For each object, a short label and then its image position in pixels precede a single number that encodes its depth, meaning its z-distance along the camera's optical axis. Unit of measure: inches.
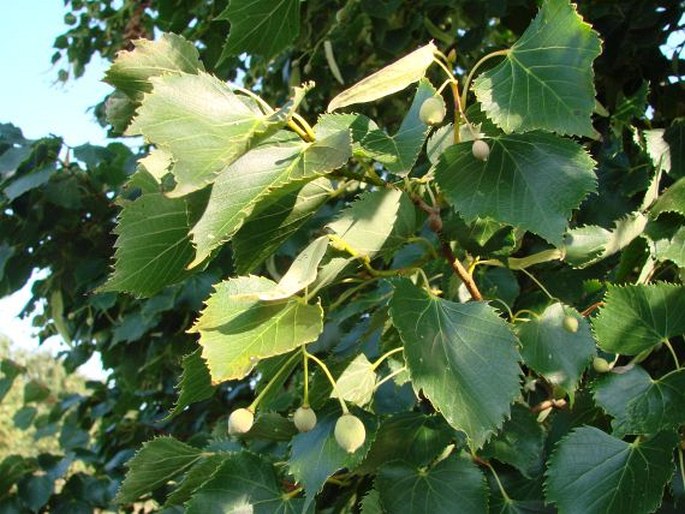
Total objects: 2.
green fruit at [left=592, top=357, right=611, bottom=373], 13.1
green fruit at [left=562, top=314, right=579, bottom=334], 12.7
